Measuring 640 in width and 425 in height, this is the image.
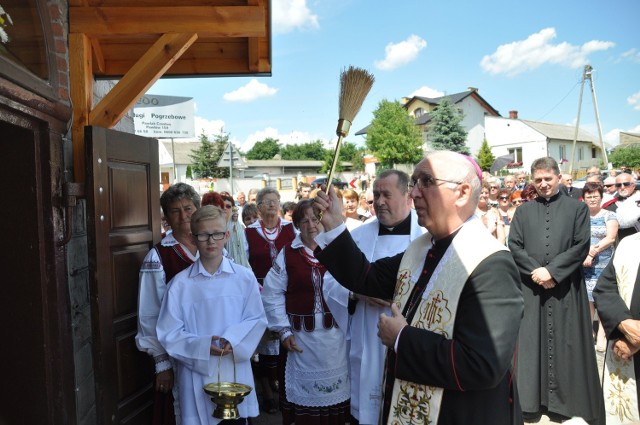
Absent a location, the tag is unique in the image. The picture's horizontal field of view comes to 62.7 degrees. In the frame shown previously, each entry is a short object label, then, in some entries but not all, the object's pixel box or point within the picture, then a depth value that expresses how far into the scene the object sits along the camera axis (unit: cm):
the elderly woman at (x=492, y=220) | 837
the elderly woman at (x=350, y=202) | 775
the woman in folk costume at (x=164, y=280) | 368
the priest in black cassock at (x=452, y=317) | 203
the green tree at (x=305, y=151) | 11756
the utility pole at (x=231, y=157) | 1188
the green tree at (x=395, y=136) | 4922
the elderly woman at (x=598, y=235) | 680
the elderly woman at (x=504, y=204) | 930
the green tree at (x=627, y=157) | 5184
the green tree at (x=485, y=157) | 4745
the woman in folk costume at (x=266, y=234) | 638
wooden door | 362
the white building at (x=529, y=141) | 5500
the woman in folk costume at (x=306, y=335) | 407
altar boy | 345
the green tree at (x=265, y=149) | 12081
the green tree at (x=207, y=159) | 5109
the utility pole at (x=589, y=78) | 2897
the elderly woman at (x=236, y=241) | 630
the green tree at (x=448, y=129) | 4144
